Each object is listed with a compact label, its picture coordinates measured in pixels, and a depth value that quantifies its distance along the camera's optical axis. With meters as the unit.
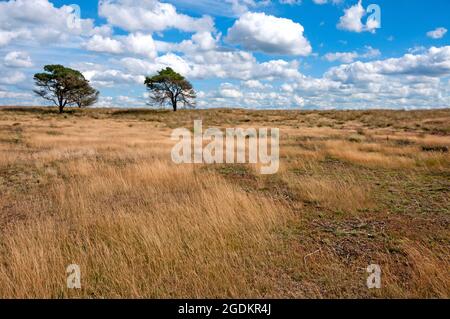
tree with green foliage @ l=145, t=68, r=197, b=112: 62.31
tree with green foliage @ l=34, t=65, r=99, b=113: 59.12
